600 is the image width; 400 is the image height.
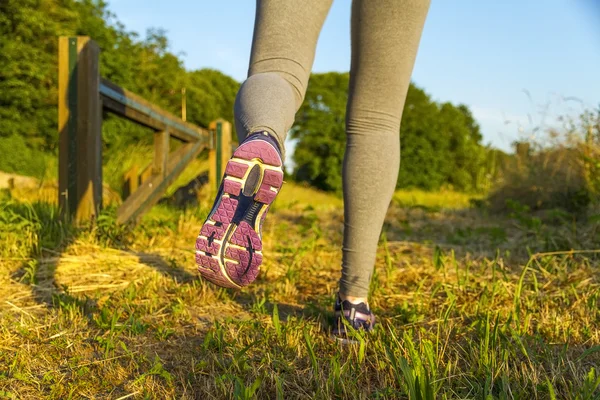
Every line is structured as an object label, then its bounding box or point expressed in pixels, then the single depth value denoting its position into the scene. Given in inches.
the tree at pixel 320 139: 902.4
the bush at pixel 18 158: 552.1
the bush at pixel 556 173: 169.8
